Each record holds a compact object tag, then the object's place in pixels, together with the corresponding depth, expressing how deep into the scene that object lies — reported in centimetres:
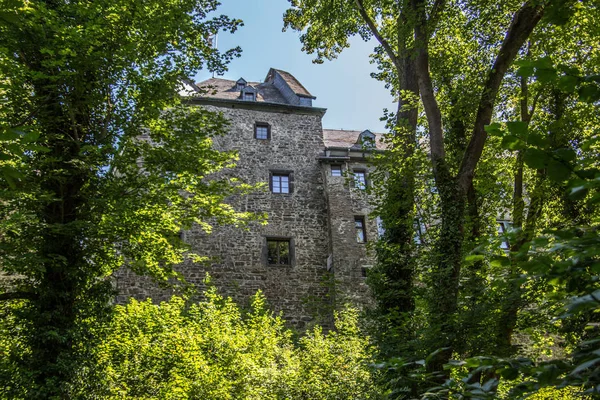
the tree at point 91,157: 801
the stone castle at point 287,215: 1784
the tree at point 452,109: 745
